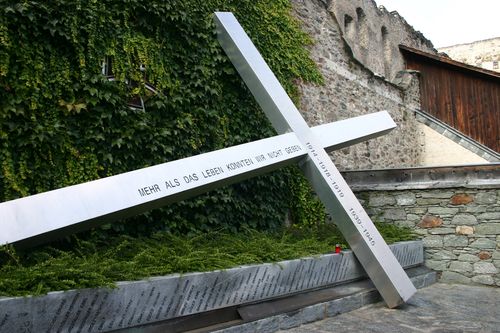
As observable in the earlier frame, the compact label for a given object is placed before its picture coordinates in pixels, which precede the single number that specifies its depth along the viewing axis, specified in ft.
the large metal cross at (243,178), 8.63
